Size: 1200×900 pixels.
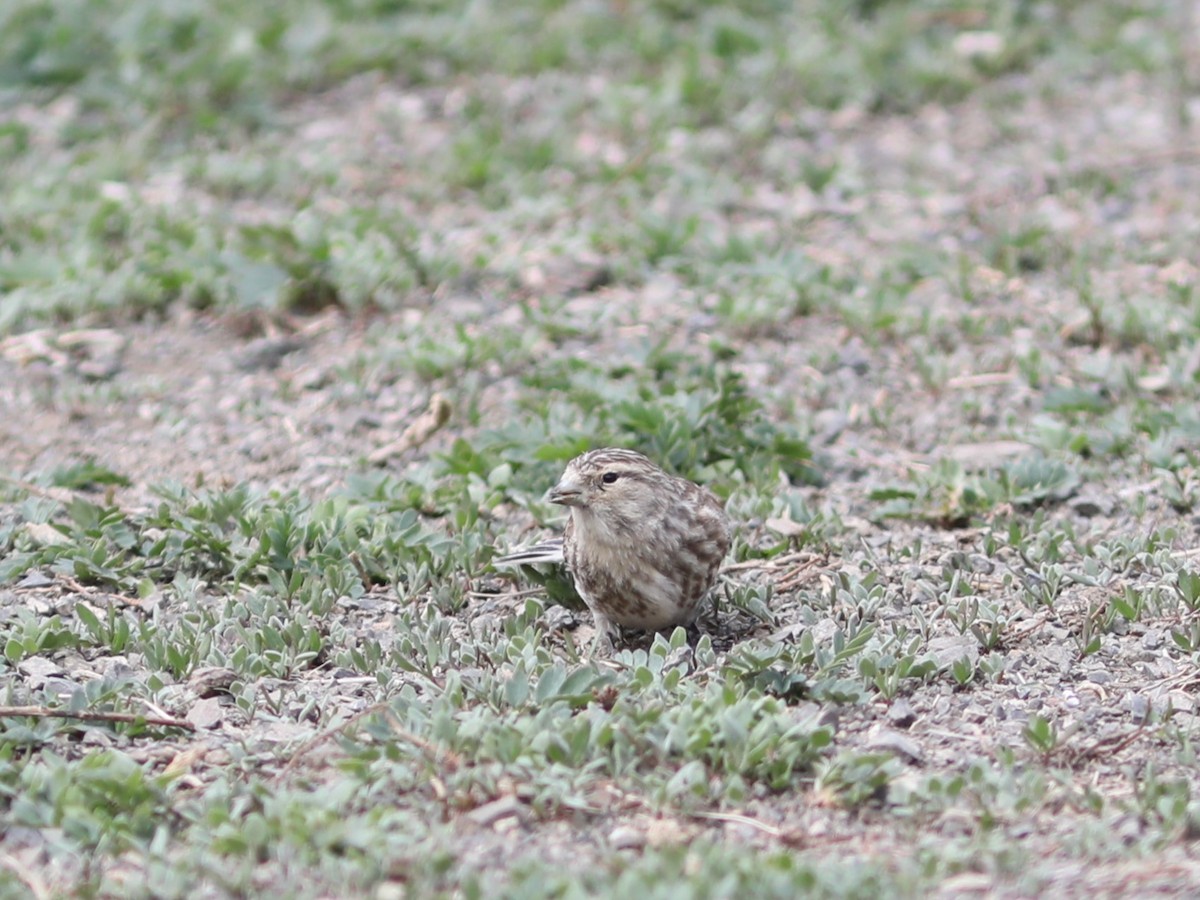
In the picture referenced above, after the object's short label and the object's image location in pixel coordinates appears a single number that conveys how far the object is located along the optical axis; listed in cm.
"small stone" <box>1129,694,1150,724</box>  982
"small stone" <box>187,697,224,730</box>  997
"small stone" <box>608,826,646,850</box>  850
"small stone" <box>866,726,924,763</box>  944
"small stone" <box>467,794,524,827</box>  866
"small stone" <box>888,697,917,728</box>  995
